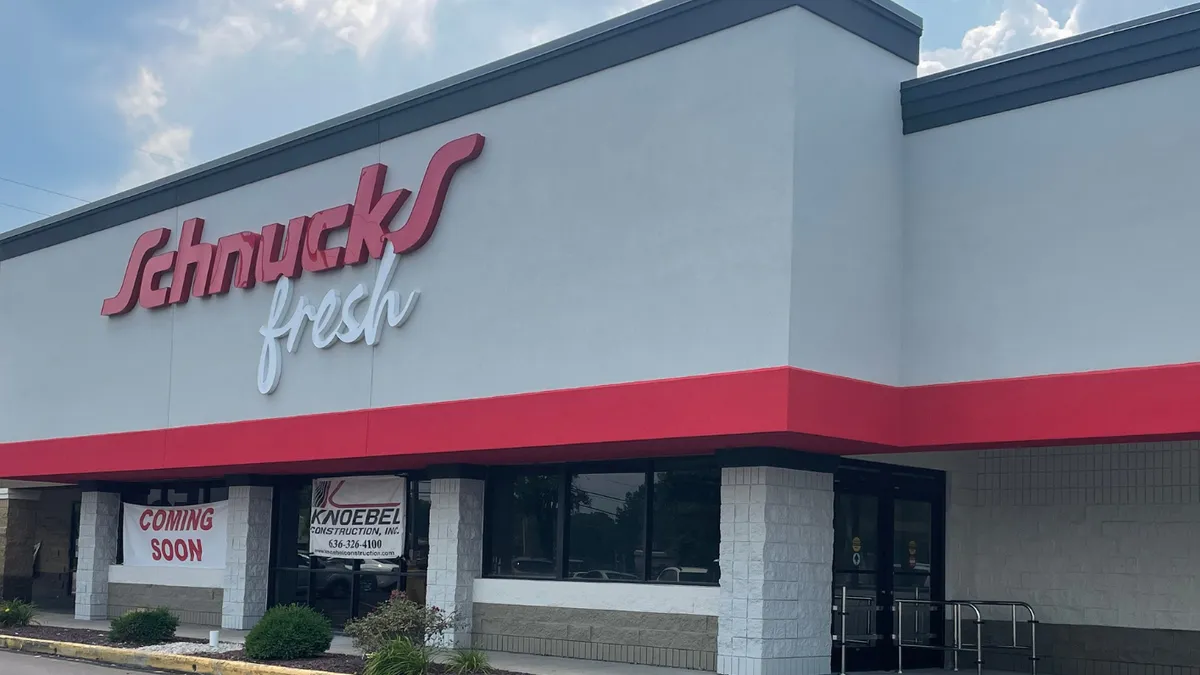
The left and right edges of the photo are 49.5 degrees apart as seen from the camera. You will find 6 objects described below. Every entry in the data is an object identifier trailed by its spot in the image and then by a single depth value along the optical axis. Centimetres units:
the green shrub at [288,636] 1842
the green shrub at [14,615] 2498
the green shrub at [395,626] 1688
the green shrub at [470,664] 1625
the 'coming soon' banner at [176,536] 2514
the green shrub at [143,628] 2114
